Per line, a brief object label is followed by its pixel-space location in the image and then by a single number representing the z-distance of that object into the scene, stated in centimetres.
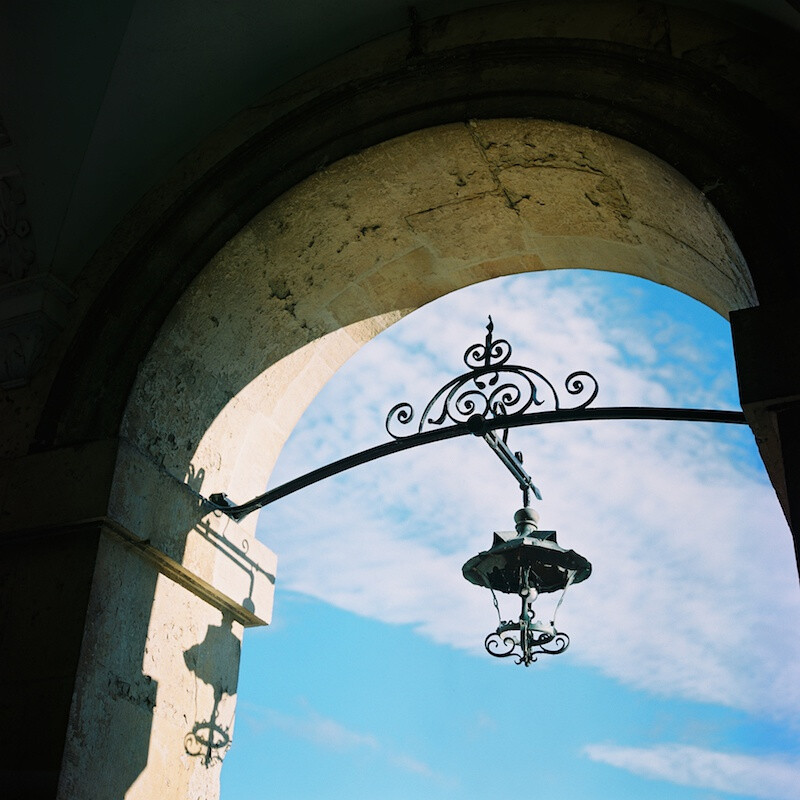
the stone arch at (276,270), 352
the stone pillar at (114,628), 347
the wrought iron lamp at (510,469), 383
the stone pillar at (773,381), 288
